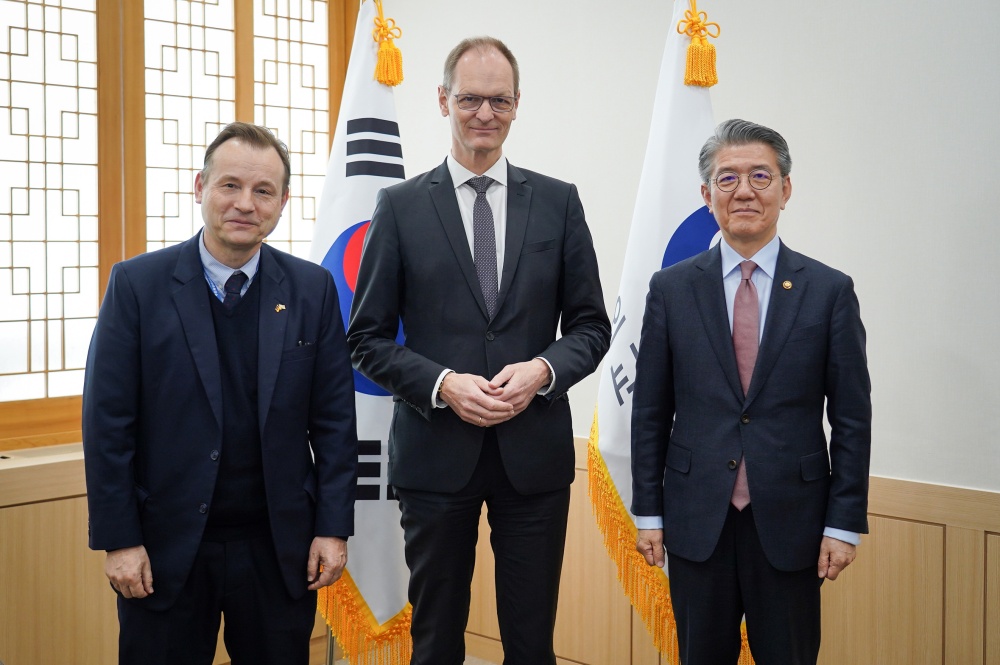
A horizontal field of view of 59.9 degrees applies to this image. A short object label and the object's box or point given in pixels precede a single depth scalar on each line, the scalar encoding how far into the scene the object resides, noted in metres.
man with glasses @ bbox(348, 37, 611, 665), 1.93
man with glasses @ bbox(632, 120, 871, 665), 1.80
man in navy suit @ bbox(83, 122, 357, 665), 1.72
